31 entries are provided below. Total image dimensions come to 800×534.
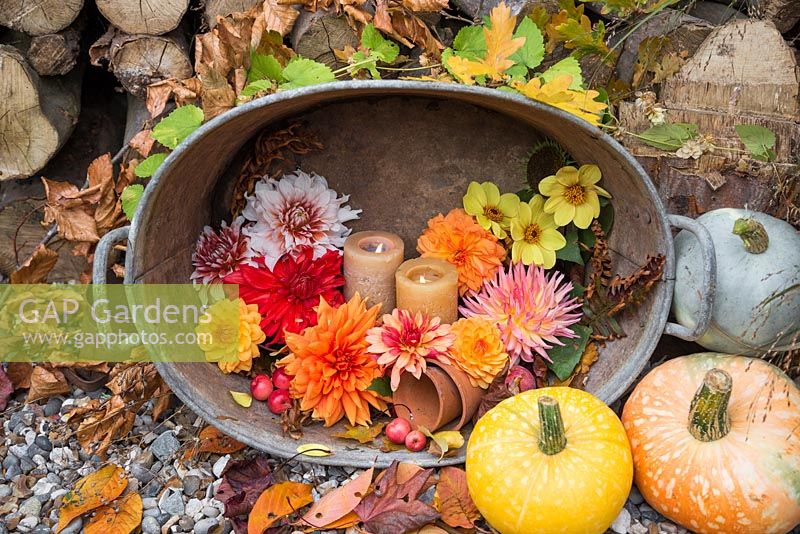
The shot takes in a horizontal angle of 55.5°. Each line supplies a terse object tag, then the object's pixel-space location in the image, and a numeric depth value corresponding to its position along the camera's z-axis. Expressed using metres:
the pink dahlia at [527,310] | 1.73
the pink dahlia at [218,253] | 1.87
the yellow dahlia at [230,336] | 1.73
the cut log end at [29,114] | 1.99
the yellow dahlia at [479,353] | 1.65
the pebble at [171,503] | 1.61
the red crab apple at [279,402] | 1.71
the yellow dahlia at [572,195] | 1.76
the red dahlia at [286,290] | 1.80
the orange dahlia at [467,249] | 1.87
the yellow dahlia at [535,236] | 1.82
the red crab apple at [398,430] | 1.63
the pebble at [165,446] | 1.76
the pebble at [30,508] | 1.62
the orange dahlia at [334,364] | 1.64
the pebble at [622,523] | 1.50
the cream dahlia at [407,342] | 1.63
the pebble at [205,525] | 1.55
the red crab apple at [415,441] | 1.60
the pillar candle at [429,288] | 1.72
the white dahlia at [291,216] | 1.91
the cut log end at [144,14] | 1.91
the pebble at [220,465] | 1.69
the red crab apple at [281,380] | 1.75
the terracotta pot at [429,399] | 1.63
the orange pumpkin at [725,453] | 1.36
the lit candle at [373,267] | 1.80
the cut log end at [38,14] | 1.94
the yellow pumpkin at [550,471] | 1.35
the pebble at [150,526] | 1.56
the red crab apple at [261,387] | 1.74
